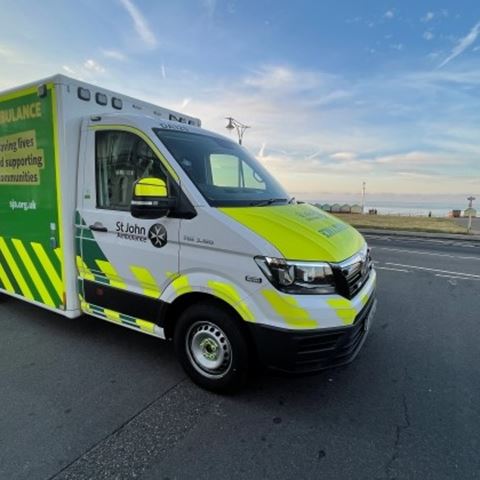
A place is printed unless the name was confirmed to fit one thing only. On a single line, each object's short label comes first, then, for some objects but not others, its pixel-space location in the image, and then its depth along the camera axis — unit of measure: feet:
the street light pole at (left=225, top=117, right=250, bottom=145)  54.29
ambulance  8.81
